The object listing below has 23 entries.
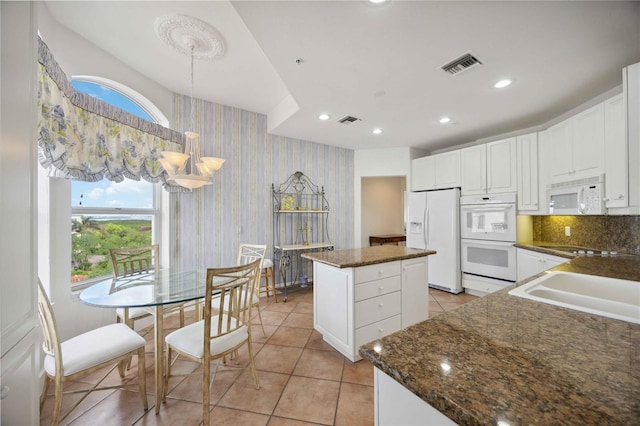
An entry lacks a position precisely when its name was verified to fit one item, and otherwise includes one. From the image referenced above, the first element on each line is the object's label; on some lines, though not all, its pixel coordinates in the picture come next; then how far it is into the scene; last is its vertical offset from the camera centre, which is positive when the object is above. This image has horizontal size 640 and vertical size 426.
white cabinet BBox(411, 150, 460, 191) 3.86 +0.71
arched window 2.31 +0.03
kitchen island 2.06 -0.73
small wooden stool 3.31 -0.95
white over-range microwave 2.15 +0.17
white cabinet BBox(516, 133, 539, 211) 3.04 +0.55
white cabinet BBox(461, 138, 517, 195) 3.28 +0.66
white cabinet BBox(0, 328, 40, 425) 0.78 -0.59
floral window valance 1.62 +0.68
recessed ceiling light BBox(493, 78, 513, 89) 2.32 +1.26
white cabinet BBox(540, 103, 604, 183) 2.21 +0.68
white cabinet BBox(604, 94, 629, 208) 1.95 +0.50
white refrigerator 3.76 -0.28
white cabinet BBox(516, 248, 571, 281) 2.60 -0.54
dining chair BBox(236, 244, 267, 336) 2.37 -0.52
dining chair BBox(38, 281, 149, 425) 1.29 -0.81
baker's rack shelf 4.00 -0.16
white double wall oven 3.23 -0.38
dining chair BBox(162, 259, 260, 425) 1.46 -0.81
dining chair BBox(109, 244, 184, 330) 1.98 -0.52
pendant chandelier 2.05 +0.44
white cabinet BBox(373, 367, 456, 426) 0.58 -0.51
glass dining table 1.54 -0.55
